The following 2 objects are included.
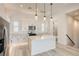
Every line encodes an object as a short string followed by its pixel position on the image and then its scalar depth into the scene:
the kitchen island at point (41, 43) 1.45
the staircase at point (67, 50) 1.38
